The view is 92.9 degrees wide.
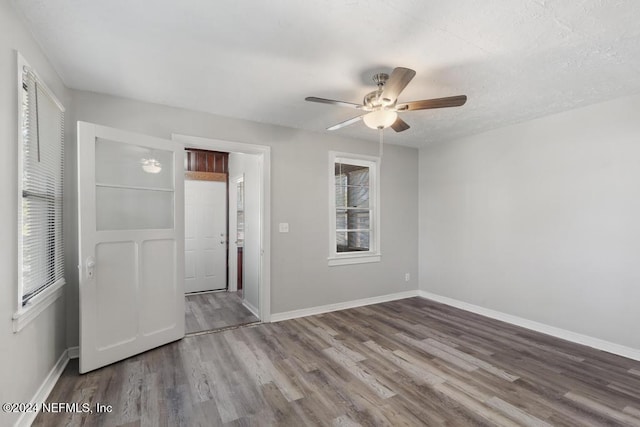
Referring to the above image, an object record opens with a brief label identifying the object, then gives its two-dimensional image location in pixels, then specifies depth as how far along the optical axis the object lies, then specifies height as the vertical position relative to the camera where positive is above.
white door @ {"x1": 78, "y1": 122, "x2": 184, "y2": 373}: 2.56 -0.28
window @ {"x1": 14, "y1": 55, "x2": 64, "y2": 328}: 1.88 +0.17
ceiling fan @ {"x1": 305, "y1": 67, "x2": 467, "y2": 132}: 2.25 +0.85
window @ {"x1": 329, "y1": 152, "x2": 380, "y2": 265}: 4.61 +0.07
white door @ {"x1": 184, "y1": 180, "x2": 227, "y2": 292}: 5.20 -0.40
